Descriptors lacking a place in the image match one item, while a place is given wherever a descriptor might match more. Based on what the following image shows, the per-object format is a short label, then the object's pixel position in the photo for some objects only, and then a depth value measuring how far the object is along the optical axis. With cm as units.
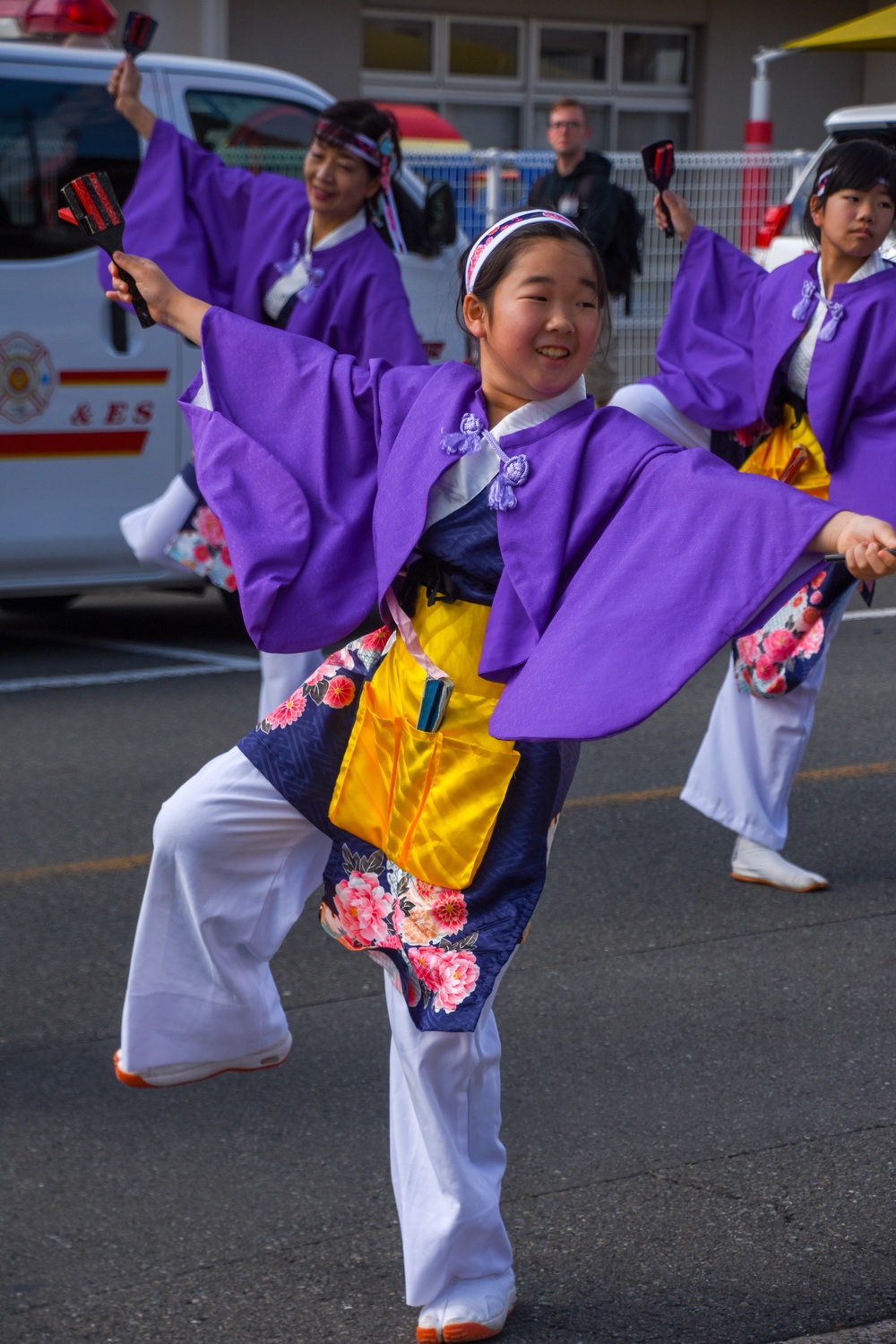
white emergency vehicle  1270
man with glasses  1800
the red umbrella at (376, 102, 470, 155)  2741
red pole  2345
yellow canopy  2117
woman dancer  922
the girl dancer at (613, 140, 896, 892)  802
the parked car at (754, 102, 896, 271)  1991
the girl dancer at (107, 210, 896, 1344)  448
